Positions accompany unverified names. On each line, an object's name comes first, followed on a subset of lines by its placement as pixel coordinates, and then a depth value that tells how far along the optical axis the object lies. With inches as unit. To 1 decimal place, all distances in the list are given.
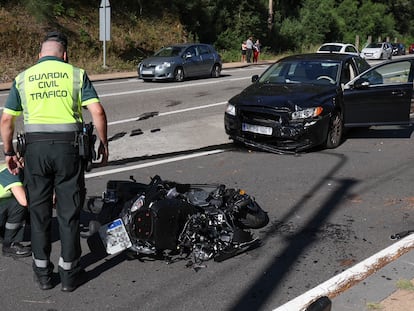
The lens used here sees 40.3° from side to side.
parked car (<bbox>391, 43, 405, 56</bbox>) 1862.7
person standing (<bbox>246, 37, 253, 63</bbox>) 1316.4
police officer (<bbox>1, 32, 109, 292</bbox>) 154.9
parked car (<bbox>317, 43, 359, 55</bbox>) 1245.7
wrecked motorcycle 176.1
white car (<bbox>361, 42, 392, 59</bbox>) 1647.4
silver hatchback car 812.6
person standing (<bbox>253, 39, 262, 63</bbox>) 1353.3
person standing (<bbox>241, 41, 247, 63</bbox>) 1326.3
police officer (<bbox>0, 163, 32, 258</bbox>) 183.5
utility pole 1702.8
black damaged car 344.2
